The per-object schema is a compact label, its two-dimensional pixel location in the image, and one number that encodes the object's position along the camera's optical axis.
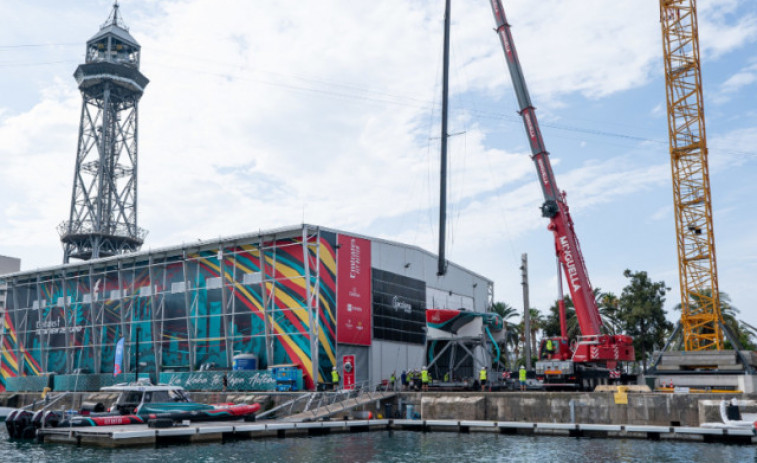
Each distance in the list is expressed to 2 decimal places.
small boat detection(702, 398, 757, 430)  24.75
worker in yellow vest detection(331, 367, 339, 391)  36.97
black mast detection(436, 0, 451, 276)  48.44
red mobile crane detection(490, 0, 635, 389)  31.47
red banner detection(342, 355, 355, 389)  39.28
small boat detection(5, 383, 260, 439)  28.27
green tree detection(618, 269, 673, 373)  52.53
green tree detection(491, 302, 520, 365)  72.75
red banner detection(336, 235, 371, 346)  40.69
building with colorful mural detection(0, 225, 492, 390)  40.28
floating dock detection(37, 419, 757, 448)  24.97
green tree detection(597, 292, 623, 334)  59.56
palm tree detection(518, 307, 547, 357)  72.97
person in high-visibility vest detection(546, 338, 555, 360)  32.66
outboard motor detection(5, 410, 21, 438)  28.84
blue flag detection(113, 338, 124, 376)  44.81
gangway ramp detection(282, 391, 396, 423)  31.76
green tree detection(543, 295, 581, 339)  62.12
